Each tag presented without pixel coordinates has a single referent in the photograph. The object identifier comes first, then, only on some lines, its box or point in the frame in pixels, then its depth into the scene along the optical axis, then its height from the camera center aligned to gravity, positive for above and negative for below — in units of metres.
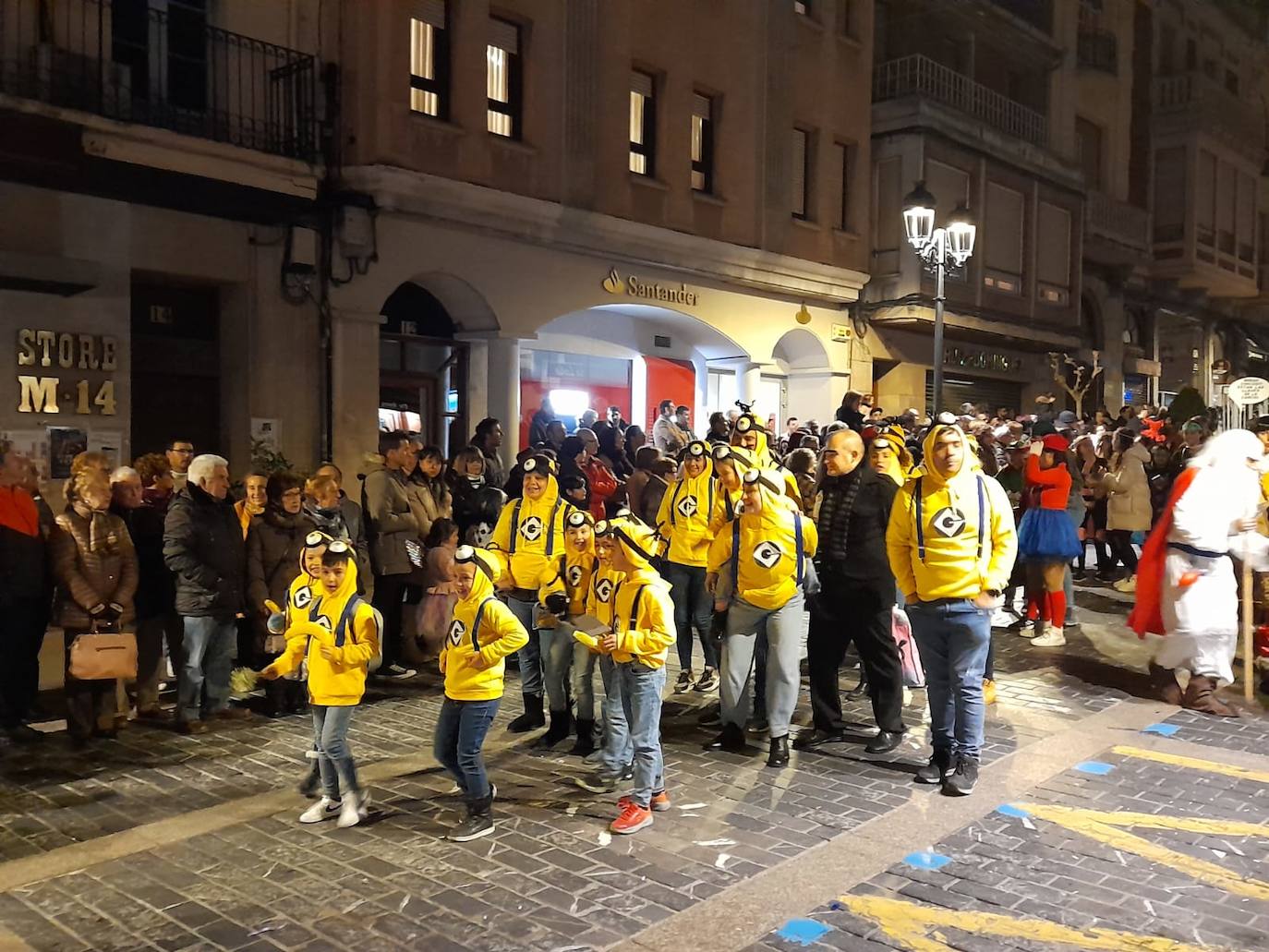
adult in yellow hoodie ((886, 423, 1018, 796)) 6.23 -0.70
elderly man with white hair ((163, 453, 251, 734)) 7.47 -0.93
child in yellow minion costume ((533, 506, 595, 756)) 6.91 -1.34
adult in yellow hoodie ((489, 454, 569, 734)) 7.38 -0.68
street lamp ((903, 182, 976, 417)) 15.13 +3.19
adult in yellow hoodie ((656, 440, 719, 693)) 8.34 -0.73
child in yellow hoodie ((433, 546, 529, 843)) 5.56 -1.19
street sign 19.72 +1.28
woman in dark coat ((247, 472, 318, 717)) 7.95 -0.82
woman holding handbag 7.16 -1.00
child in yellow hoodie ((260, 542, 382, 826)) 5.61 -1.12
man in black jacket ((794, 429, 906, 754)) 7.09 -0.83
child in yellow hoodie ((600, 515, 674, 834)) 5.72 -1.04
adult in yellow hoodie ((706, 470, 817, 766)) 6.78 -0.89
